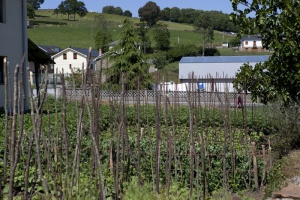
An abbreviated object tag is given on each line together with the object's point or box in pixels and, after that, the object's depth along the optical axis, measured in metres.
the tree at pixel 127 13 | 125.34
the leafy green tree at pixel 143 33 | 55.66
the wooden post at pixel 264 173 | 7.52
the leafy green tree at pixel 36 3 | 115.03
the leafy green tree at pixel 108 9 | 123.57
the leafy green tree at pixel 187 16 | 114.81
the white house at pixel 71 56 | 54.75
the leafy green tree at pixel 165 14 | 113.50
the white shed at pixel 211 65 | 36.25
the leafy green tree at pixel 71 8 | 112.62
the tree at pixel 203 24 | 84.99
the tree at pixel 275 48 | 9.22
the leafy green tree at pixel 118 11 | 124.68
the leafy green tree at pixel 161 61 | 41.78
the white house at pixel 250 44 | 84.75
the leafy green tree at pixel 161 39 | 66.44
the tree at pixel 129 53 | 31.34
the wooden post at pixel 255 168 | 7.35
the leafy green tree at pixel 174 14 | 115.25
